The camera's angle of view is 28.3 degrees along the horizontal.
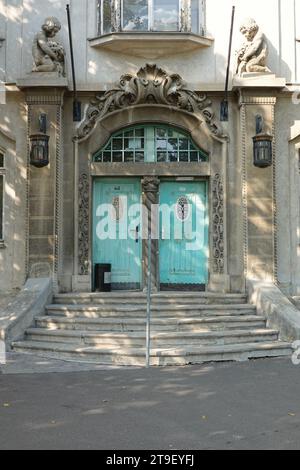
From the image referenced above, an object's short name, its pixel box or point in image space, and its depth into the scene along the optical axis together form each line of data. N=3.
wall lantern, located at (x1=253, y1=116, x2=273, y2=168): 12.45
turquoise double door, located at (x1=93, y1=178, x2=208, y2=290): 13.38
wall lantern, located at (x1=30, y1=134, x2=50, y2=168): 12.49
